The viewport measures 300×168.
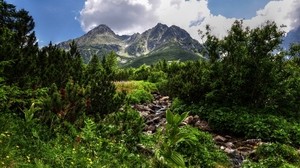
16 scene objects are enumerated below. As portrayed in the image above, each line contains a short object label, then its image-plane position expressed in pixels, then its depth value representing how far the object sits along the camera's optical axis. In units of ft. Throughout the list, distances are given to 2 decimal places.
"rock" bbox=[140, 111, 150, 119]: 40.61
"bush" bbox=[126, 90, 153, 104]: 49.35
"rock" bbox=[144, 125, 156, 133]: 34.20
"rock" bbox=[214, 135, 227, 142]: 32.34
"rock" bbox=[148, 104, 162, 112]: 48.37
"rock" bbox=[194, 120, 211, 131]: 35.49
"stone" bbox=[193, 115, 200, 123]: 37.47
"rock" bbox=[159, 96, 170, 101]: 57.48
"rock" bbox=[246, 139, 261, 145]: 31.34
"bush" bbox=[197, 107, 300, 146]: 32.04
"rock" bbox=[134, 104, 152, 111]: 45.07
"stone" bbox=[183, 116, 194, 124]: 37.21
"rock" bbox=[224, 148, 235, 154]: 28.78
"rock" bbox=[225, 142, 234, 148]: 31.07
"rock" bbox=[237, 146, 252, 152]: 30.19
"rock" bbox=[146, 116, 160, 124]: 37.71
